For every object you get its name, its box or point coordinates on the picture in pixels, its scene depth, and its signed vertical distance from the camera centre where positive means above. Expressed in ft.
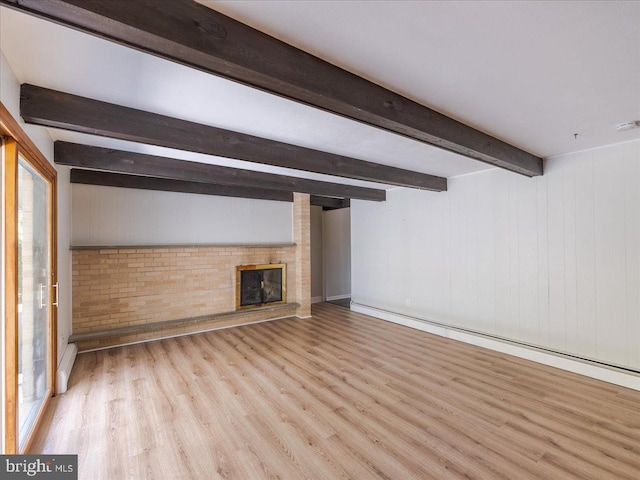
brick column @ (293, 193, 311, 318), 20.18 -0.64
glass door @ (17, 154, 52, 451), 7.51 -1.30
